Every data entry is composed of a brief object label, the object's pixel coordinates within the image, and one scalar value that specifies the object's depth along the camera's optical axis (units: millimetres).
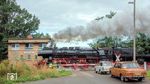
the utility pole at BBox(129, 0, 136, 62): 21650
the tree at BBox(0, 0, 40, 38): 47492
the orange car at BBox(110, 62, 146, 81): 16000
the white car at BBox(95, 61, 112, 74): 22630
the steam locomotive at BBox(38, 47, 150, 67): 27668
